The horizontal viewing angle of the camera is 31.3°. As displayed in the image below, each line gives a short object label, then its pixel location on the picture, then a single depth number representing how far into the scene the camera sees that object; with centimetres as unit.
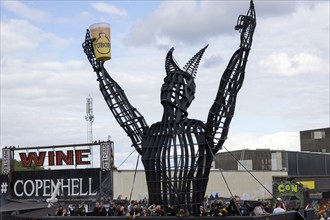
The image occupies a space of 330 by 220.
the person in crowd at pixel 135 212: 1571
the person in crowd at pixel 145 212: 1564
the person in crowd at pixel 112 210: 1745
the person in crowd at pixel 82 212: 1744
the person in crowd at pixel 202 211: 1546
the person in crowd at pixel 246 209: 1658
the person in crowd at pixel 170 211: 1510
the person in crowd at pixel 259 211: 1468
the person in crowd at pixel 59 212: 1811
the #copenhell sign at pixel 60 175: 3878
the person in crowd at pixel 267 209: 1584
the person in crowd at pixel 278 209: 1569
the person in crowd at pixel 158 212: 1516
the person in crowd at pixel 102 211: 1737
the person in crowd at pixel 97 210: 1737
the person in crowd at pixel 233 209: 1550
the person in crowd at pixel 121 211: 1689
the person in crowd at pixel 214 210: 1524
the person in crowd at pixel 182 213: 1475
